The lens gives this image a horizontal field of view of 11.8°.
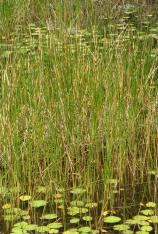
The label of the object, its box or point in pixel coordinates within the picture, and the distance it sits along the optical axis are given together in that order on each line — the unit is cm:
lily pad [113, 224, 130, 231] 327
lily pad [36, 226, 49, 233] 327
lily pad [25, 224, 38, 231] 327
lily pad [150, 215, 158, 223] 329
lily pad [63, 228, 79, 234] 323
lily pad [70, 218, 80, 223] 333
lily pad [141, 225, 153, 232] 324
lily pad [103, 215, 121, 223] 333
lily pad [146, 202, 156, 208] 348
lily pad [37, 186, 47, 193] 361
